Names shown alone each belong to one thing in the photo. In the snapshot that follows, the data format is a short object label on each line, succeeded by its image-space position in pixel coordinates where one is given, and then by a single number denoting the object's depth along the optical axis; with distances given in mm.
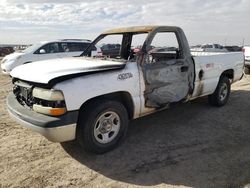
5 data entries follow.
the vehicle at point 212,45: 22905
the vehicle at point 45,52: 8510
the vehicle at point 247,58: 8837
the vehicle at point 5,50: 21506
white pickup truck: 2678
